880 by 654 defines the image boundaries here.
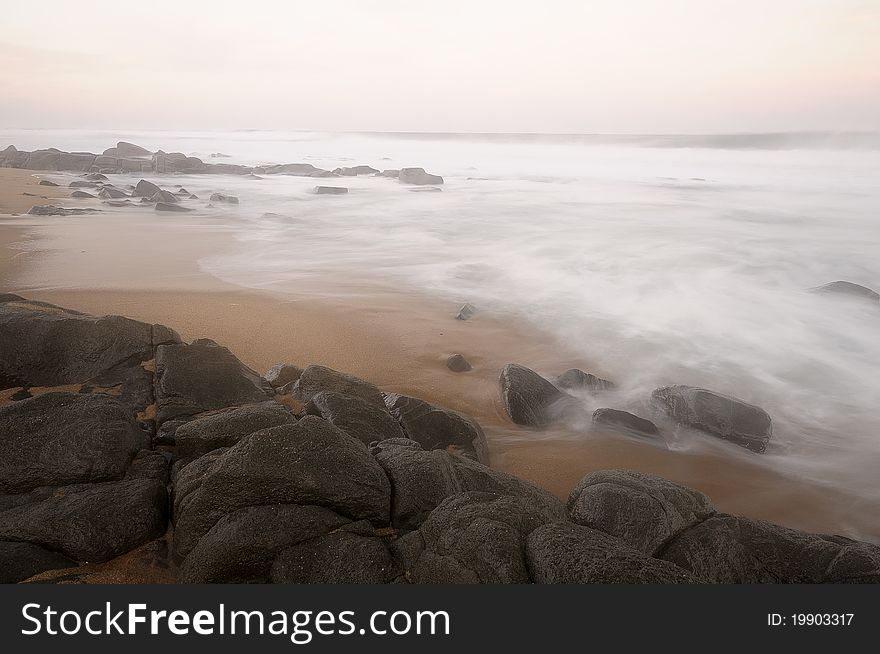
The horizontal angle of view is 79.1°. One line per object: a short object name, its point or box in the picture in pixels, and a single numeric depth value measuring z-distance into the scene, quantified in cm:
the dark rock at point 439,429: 429
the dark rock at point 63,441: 304
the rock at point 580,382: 579
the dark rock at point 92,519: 272
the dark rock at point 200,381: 397
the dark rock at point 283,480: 279
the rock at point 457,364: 603
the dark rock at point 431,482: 302
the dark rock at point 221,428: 330
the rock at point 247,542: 259
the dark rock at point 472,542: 255
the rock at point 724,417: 500
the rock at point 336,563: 255
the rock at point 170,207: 1678
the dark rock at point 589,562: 241
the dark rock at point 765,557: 293
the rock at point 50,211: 1406
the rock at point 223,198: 1998
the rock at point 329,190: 2480
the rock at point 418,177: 3159
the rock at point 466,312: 791
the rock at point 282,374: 492
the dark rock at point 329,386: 456
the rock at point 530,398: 507
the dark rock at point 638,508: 305
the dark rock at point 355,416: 389
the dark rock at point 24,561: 258
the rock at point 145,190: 1968
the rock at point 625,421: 497
